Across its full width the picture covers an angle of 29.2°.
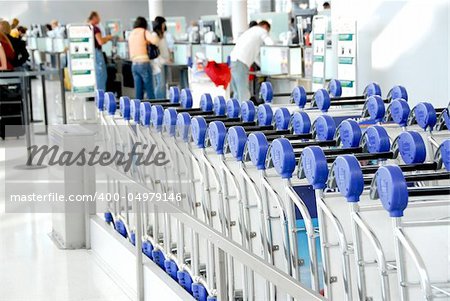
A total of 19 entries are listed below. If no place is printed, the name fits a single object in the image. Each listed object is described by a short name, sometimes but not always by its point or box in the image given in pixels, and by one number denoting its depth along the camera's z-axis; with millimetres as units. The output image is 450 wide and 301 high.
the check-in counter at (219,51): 14578
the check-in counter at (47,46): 19547
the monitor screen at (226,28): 15680
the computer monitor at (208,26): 16472
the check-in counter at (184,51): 15741
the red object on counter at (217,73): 10695
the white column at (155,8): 21547
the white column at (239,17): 15375
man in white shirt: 11836
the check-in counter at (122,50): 18094
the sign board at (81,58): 12188
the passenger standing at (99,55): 14199
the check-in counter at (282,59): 12086
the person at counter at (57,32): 20575
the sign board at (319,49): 9656
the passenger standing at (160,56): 14078
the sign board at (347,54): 8461
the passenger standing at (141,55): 13703
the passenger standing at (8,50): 11594
